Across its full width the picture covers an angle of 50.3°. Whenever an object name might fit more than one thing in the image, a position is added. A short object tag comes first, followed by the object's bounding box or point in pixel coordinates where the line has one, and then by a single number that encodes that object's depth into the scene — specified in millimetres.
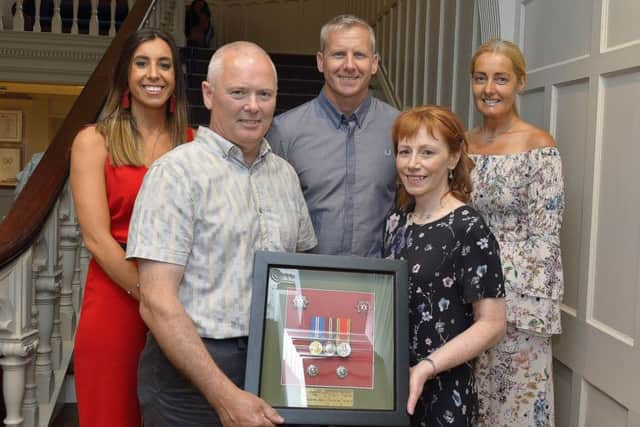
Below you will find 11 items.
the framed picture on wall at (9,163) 8672
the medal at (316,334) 1274
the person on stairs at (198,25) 6645
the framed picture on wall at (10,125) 8695
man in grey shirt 1829
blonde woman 1923
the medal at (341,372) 1275
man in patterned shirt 1245
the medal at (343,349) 1283
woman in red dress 1759
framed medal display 1247
